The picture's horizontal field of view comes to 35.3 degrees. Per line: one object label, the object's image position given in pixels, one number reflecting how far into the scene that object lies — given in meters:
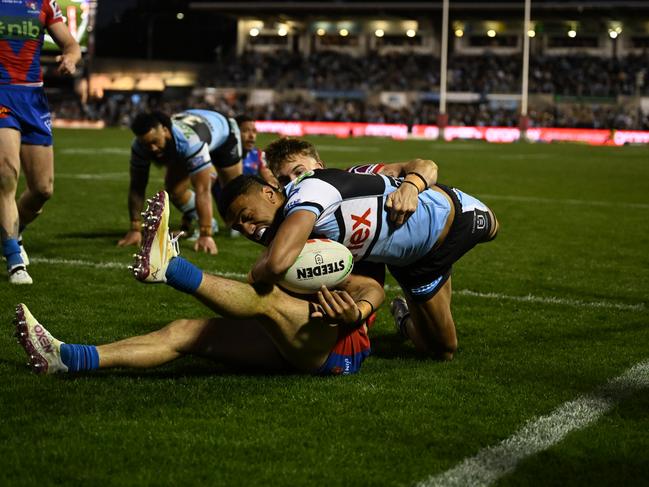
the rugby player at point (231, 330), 4.23
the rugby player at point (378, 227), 4.41
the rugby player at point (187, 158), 9.23
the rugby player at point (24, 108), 7.33
